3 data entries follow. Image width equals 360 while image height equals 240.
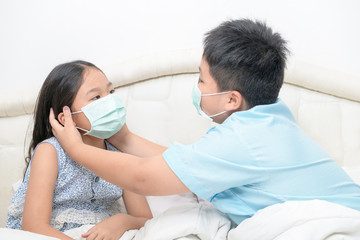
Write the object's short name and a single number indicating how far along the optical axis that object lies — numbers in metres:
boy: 1.00
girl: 1.22
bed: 1.55
